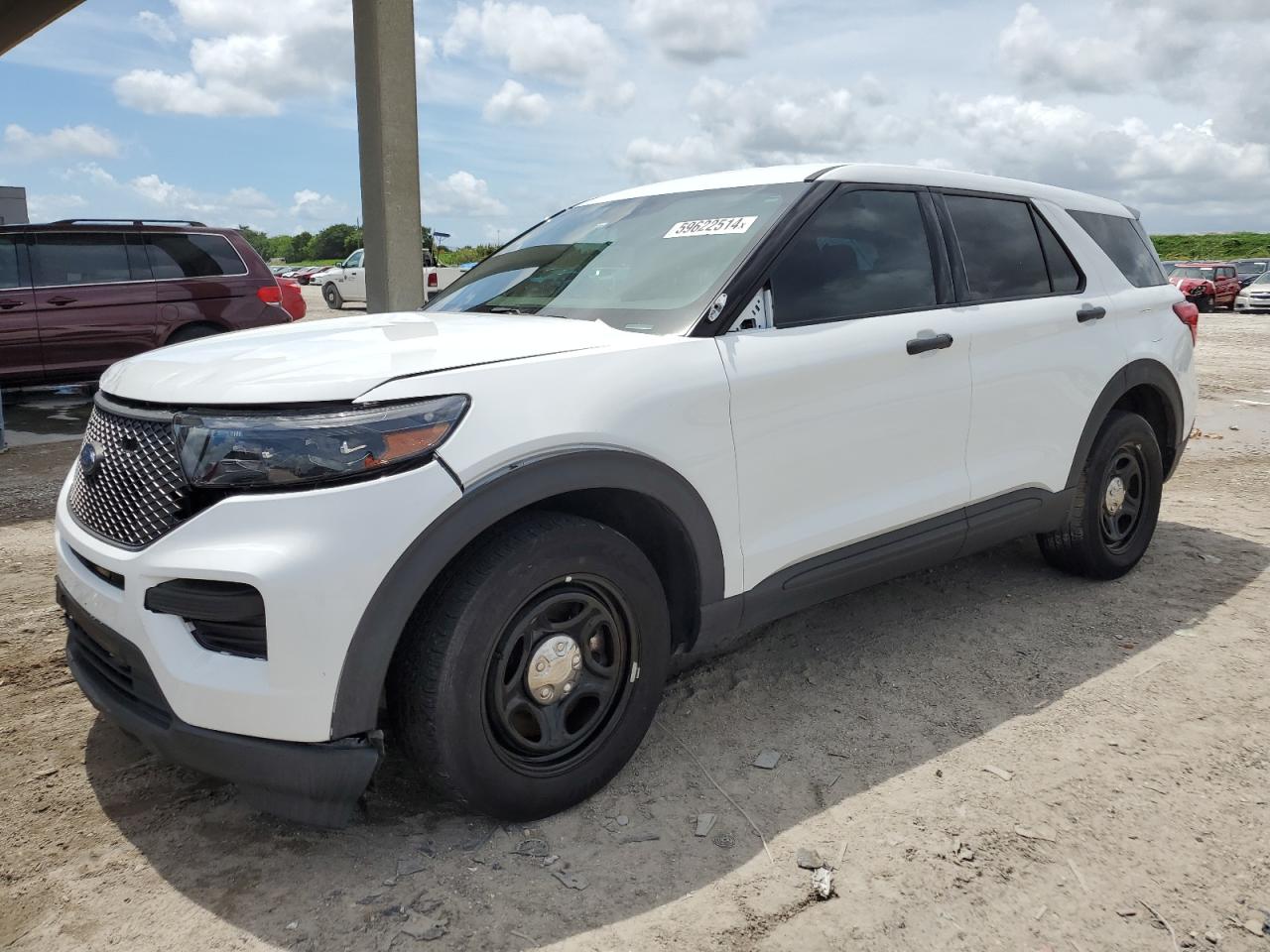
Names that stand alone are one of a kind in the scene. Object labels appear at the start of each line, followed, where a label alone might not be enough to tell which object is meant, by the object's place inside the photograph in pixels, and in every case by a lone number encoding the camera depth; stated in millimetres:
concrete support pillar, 10742
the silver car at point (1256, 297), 27219
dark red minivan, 8859
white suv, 2184
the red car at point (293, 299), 10152
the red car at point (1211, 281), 27125
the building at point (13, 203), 20719
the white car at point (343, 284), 26391
